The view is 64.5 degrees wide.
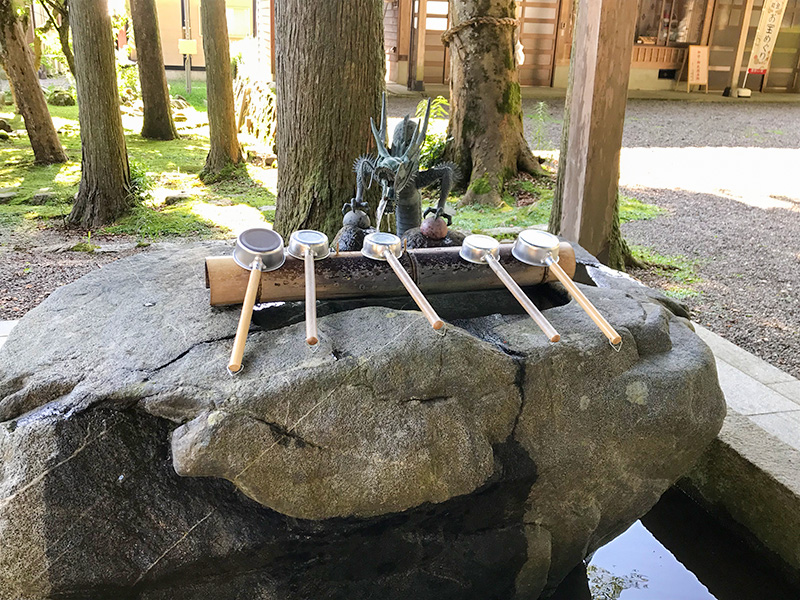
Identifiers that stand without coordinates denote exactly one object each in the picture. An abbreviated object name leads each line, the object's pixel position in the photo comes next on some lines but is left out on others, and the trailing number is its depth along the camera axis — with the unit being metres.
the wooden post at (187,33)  13.84
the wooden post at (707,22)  12.58
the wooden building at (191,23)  16.81
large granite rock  1.50
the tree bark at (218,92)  7.48
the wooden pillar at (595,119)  3.46
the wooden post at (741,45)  12.53
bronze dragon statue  2.17
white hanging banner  12.44
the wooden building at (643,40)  12.02
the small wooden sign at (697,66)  12.73
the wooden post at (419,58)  11.80
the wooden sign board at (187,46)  11.90
